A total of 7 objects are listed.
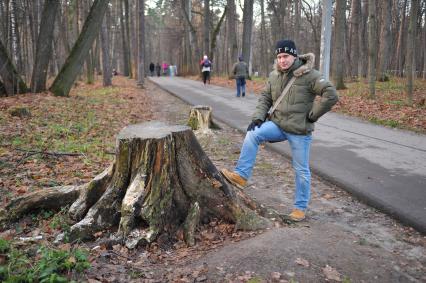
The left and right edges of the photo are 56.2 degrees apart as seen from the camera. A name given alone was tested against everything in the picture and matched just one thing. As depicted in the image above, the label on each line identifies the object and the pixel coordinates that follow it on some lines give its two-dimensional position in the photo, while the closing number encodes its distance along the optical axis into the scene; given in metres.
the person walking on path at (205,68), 28.12
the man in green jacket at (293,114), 4.74
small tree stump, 10.70
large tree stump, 4.54
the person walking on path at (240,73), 19.36
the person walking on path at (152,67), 49.80
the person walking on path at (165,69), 54.08
